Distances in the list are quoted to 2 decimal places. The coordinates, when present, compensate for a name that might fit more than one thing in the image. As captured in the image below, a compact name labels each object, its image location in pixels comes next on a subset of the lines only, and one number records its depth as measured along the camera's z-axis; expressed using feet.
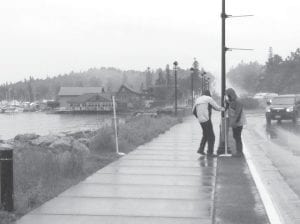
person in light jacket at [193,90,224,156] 50.62
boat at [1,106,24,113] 454.56
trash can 24.70
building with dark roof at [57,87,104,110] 449.64
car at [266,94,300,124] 114.73
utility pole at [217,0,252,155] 51.47
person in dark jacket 50.16
